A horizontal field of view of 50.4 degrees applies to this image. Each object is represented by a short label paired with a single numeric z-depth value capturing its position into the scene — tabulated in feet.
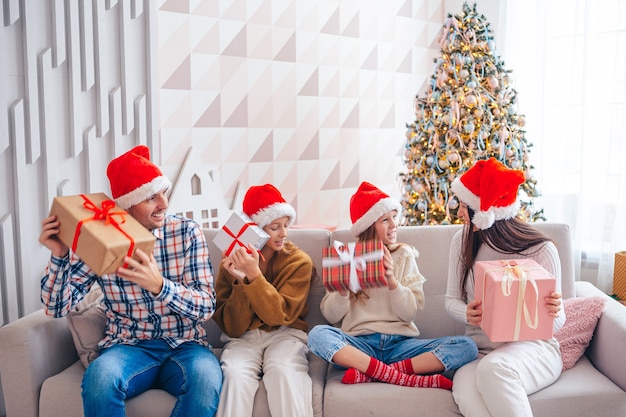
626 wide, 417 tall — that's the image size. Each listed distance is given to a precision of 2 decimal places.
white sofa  7.39
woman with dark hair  7.09
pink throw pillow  8.11
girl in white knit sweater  7.82
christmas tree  11.98
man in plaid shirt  7.18
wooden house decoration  12.31
